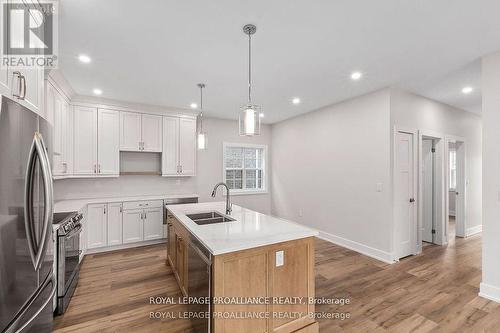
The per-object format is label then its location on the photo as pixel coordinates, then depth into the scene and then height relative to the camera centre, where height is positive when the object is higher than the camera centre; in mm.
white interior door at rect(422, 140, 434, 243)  4387 -446
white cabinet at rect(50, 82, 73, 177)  3049 +618
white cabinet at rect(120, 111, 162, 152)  4359 +713
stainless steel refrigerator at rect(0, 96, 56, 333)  1092 -296
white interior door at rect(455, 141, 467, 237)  4680 -529
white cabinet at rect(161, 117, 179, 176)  4695 +442
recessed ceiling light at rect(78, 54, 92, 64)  2611 +1296
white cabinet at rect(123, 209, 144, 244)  4105 -1071
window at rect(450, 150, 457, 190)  6621 -44
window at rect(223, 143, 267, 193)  5953 +18
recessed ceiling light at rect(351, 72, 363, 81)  3057 +1282
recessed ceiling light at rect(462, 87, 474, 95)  3551 +1249
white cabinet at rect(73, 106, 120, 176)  3992 +481
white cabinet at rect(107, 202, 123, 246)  3979 -1000
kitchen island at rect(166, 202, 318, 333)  1620 -840
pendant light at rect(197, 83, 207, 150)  3145 +388
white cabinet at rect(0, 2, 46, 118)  1252 +525
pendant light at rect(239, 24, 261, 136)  1943 +422
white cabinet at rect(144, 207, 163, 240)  4273 -1068
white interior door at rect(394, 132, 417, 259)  3561 -463
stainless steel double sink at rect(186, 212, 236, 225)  2553 -600
